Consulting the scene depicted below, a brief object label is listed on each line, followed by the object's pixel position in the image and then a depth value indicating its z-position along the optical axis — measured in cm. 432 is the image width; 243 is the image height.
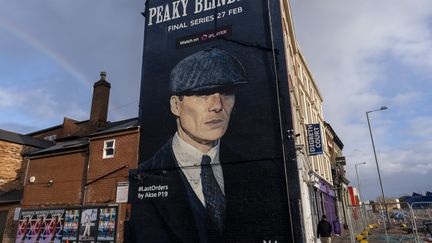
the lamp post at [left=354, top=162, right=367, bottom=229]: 2281
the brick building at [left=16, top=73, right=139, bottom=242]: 1834
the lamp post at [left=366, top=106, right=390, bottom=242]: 2825
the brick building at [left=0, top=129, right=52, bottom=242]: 2167
